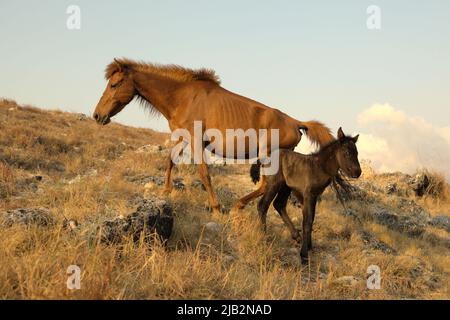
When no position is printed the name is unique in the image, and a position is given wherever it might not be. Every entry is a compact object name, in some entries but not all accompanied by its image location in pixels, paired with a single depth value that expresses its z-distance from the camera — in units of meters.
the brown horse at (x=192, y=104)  7.82
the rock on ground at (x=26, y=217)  5.76
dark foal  6.44
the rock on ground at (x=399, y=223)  9.73
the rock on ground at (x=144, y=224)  5.61
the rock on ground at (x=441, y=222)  10.80
